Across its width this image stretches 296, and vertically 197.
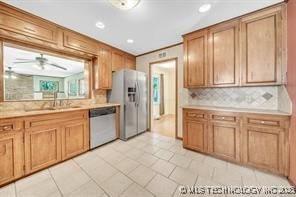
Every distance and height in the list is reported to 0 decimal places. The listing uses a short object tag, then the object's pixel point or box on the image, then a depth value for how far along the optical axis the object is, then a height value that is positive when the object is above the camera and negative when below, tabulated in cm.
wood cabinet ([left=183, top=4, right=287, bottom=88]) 196 +82
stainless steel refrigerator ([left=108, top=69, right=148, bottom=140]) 332 -4
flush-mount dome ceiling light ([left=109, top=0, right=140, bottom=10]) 167 +128
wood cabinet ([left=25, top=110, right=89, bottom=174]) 191 -69
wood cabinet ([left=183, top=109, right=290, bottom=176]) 182 -67
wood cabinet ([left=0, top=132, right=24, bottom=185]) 167 -80
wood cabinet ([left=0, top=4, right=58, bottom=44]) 184 +114
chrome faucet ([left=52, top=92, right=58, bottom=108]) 267 +0
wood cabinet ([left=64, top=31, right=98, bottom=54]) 254 +120
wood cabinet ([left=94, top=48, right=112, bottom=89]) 325 +74
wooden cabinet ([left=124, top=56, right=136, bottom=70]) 407 +118
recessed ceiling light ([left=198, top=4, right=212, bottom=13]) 191 +139
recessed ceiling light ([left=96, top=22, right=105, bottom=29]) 237 +140
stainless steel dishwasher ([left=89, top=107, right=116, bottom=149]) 277 -66
